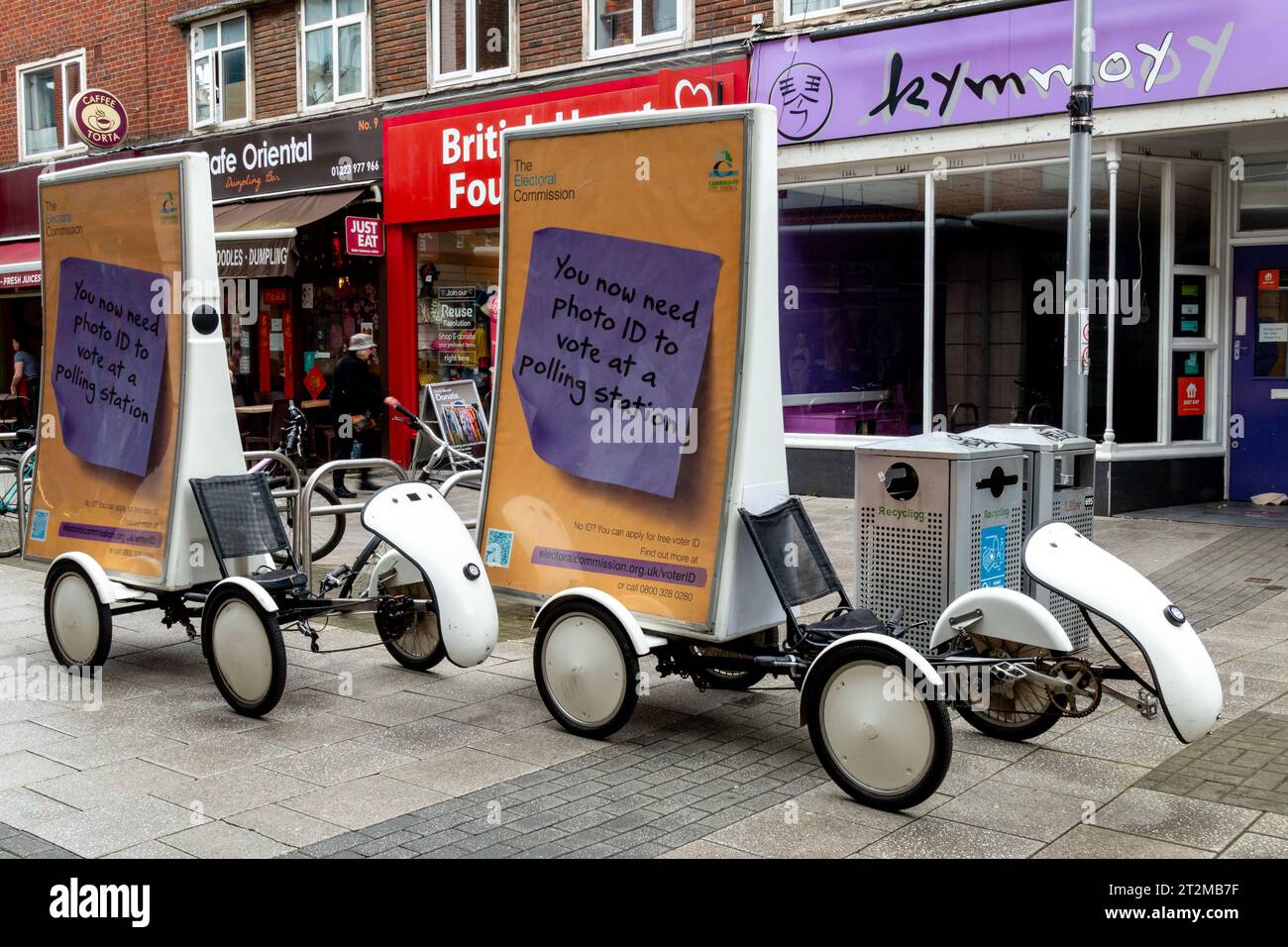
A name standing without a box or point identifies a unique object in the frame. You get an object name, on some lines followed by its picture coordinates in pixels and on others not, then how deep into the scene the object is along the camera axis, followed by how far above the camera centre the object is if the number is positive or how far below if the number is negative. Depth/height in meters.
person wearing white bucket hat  14.13 +0.04
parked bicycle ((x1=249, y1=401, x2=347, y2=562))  9.20 -0.84
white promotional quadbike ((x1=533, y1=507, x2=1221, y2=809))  4.43 -1.02
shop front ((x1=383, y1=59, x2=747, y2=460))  14.90 +2.02
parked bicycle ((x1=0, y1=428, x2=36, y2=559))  10.45 -0.85
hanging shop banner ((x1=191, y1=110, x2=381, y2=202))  16.50 +3.18
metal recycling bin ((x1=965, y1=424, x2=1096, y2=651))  6.39 -0.46
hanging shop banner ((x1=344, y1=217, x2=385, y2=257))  16.05 +1.99
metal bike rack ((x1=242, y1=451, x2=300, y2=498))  8.37 -0.49
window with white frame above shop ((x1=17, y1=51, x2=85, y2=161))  20.61 +4.81
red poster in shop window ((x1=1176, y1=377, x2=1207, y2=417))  11.84 -0.08
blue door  11.76 +0.18
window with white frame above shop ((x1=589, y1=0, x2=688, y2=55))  13.68 +3.96
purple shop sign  10.13 +2.79
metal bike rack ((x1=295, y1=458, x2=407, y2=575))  7.65 -0.68
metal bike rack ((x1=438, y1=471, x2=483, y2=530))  7.98 -0.52
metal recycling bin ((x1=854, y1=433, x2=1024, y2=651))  5.74 -0.59
